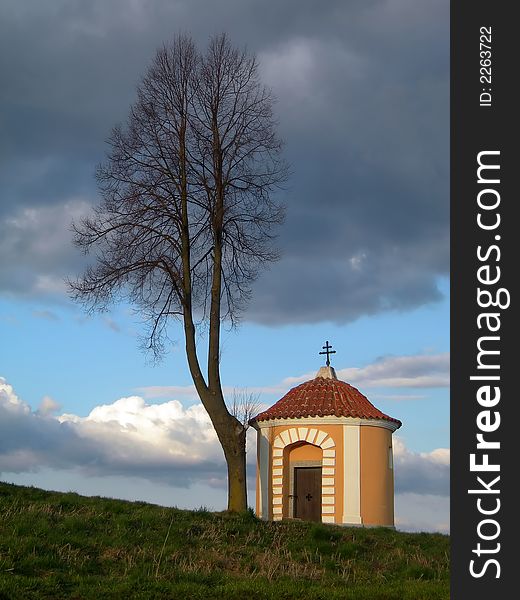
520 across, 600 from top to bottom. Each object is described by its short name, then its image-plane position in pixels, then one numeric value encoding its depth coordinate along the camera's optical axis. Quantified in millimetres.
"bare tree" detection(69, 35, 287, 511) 26047
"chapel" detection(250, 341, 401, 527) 26578
